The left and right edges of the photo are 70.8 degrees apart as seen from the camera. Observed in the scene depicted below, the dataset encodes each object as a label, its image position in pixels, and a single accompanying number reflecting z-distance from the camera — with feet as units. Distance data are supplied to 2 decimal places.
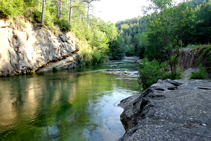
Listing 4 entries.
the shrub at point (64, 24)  93.30
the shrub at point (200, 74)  27.71
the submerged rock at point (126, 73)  62.54
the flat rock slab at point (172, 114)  9.55
